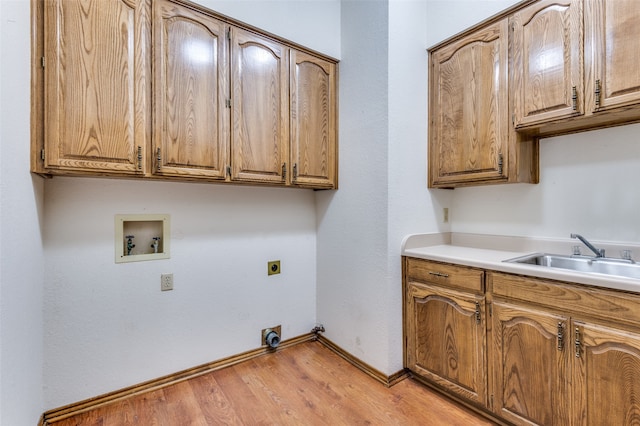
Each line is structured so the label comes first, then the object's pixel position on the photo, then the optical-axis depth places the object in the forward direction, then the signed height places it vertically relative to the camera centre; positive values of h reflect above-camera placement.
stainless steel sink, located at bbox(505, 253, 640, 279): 1.50 -0.29
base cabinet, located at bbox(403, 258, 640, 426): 1.18 -0.64
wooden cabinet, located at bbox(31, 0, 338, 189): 1.37 +0.65
